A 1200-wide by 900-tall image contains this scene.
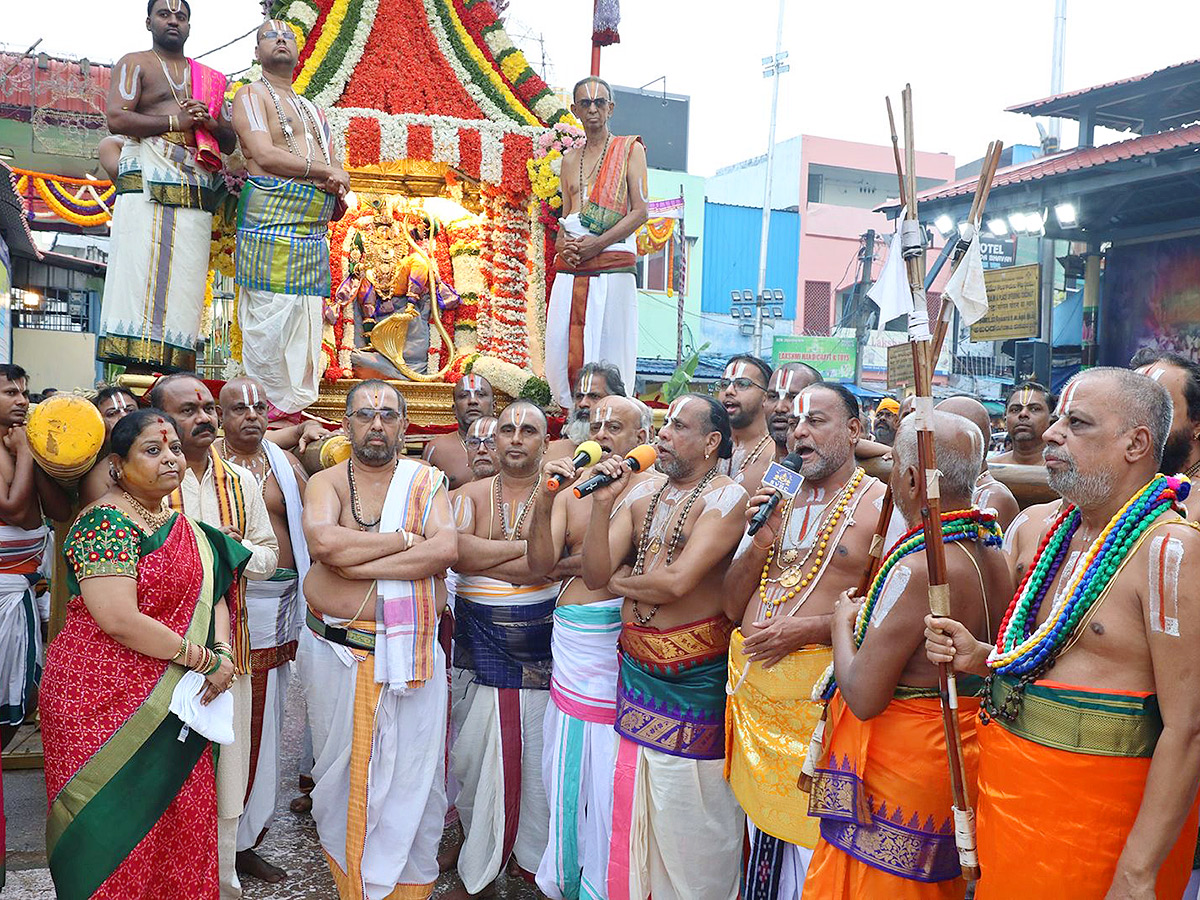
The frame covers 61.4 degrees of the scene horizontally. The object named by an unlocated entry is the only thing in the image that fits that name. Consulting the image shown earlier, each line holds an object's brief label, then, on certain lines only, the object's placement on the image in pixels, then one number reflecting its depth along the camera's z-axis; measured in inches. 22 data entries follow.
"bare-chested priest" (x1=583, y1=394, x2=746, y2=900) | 153.3
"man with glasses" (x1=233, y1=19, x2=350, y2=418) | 250.5
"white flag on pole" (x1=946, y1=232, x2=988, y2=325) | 99.2
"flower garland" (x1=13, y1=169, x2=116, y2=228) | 573.9
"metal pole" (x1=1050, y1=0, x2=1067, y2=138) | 776.9
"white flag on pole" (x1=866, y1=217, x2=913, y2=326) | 102.5
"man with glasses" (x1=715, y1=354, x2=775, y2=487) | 204.4
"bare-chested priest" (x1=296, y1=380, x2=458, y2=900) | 168.1
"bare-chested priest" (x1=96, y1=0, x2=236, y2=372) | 239.8
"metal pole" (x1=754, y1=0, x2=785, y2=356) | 890.1
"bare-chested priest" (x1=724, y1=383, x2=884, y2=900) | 138.9
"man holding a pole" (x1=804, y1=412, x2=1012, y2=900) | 112.3
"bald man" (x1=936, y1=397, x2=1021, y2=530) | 173.2
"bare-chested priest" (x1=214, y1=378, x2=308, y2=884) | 186.4
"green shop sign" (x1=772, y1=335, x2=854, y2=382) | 940.0
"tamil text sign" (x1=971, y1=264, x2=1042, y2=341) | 718.5
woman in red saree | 138.3
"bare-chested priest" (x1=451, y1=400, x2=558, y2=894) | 178.5
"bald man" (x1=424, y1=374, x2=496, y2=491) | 249.0
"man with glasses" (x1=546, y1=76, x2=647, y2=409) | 283.4
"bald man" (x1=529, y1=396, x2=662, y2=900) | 165.3
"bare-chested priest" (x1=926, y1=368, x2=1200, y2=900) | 88.3
